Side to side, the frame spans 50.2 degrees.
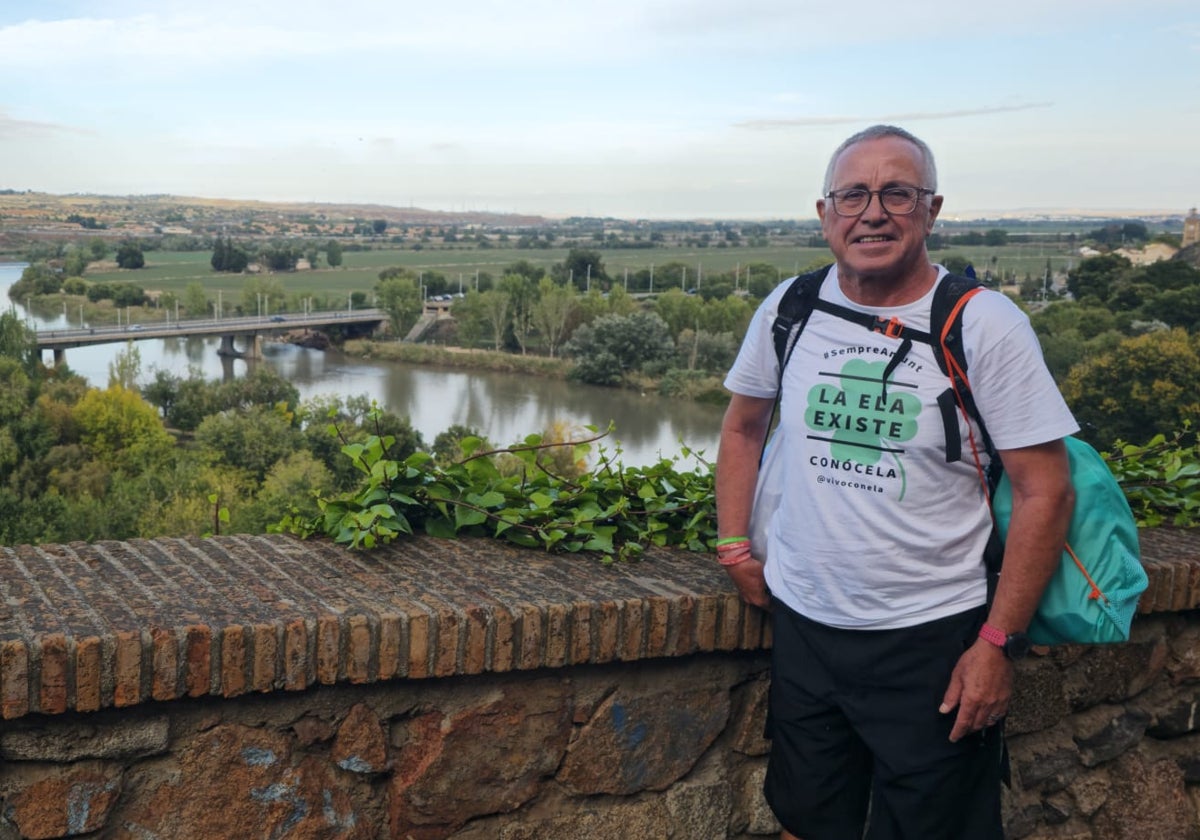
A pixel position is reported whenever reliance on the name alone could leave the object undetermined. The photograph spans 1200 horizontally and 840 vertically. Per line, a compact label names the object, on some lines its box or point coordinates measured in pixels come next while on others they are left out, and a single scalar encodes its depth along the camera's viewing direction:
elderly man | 1.69
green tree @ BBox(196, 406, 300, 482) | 39.41
